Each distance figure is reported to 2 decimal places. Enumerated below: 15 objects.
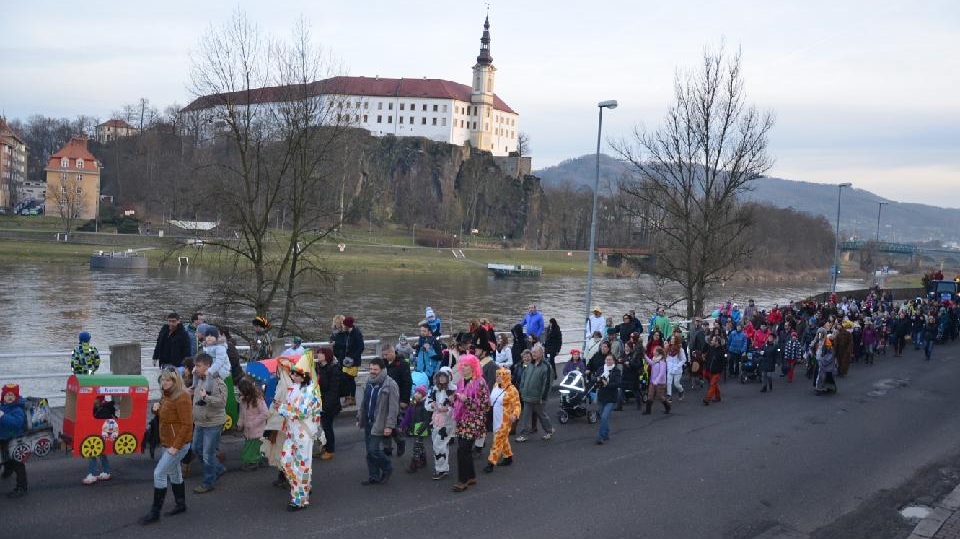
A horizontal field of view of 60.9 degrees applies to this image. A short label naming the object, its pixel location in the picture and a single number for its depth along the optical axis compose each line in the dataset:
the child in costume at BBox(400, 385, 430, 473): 10.88
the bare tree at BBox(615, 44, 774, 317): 26.61
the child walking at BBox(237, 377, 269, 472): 10.12
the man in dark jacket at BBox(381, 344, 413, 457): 11.02
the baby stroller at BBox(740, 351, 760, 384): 19.69
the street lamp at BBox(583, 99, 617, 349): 21.72
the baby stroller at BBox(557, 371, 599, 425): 14.45
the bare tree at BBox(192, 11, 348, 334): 20.79
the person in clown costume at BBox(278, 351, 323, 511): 9.08
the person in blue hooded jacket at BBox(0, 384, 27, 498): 8.93
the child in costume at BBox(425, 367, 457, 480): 10.42
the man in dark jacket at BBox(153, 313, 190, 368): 12.86
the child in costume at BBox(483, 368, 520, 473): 11.04
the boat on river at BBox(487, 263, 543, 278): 87.44
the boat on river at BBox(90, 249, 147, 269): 64.12
